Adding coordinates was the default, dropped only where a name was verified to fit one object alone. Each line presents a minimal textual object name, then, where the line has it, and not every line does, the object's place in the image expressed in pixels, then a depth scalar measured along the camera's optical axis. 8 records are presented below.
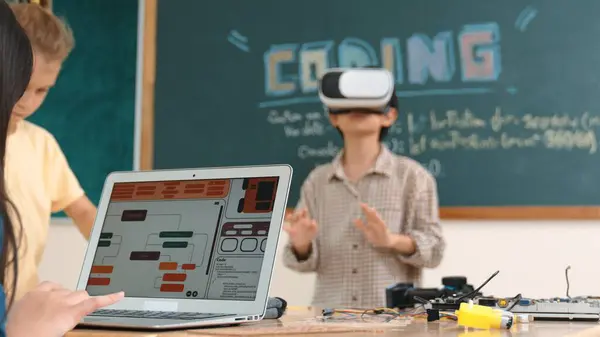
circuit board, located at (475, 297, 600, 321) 1.32
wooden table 1.08
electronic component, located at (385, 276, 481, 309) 1.62
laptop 1.25
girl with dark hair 0.93
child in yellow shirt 1.80
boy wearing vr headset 2.21
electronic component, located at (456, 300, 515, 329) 1.15
